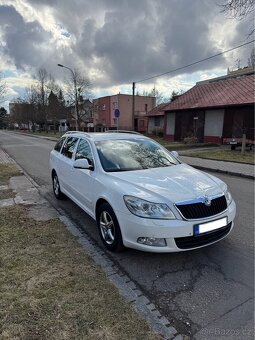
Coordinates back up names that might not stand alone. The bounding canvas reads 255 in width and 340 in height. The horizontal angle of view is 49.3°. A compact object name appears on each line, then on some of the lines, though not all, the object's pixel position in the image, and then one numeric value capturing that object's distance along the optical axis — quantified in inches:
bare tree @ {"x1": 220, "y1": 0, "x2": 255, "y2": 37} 375.2
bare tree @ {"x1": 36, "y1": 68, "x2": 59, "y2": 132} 2376.2
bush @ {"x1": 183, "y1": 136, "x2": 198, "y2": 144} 882.8
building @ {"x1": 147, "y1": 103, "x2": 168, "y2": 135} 1382.9
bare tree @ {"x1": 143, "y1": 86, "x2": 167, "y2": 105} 2965.6
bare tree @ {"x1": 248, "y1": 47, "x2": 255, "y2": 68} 1757.8
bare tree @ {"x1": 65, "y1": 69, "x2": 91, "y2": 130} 1559.1
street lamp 1516.0
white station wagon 127.7
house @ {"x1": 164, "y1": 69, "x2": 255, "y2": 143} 798.5
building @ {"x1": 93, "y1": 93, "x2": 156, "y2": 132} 2014.0
